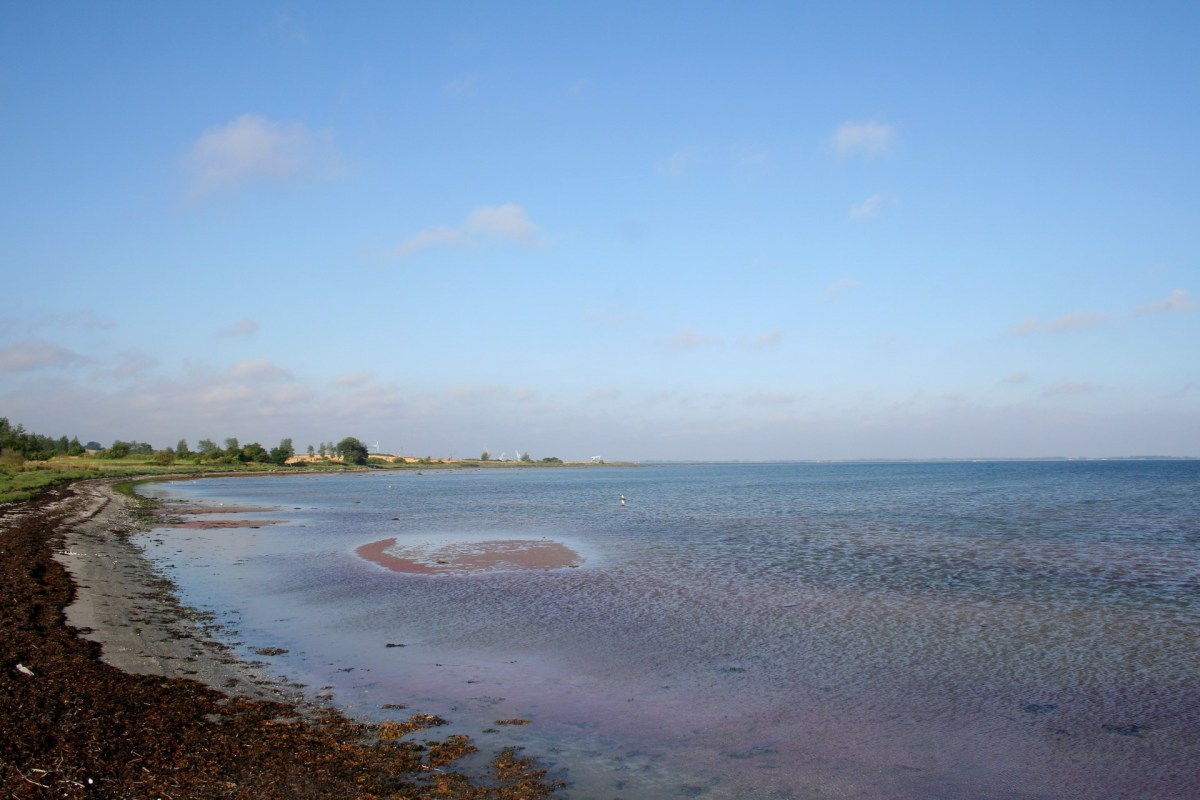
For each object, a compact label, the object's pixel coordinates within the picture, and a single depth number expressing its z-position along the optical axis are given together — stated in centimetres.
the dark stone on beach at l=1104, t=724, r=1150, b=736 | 1059
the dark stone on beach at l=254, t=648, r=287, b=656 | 1452
